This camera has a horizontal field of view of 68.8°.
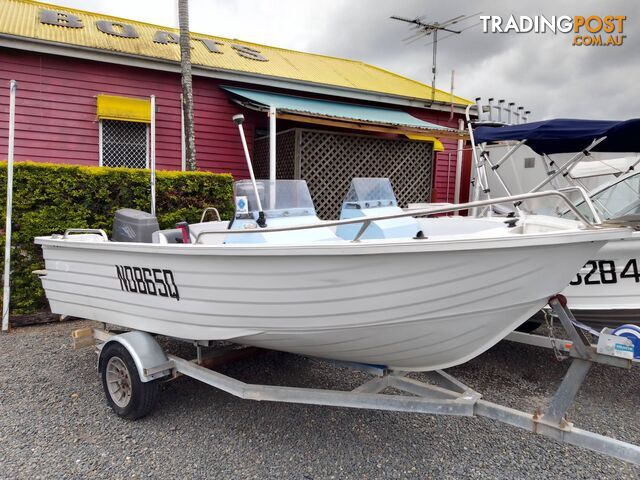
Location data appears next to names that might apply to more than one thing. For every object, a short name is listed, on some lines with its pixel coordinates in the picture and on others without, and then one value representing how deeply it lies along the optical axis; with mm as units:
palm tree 7746
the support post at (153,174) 4711
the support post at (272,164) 3383
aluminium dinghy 2174
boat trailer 2141
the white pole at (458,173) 11922
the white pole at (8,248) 4859
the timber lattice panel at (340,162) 8922
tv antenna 16078
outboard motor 3703
